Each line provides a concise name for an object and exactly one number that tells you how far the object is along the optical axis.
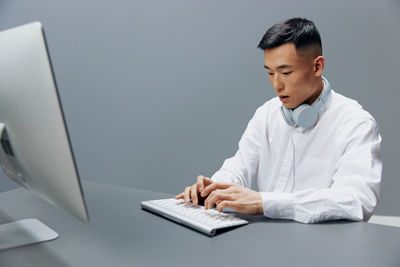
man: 1.12
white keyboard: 0.99
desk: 0.80
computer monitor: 0.68
